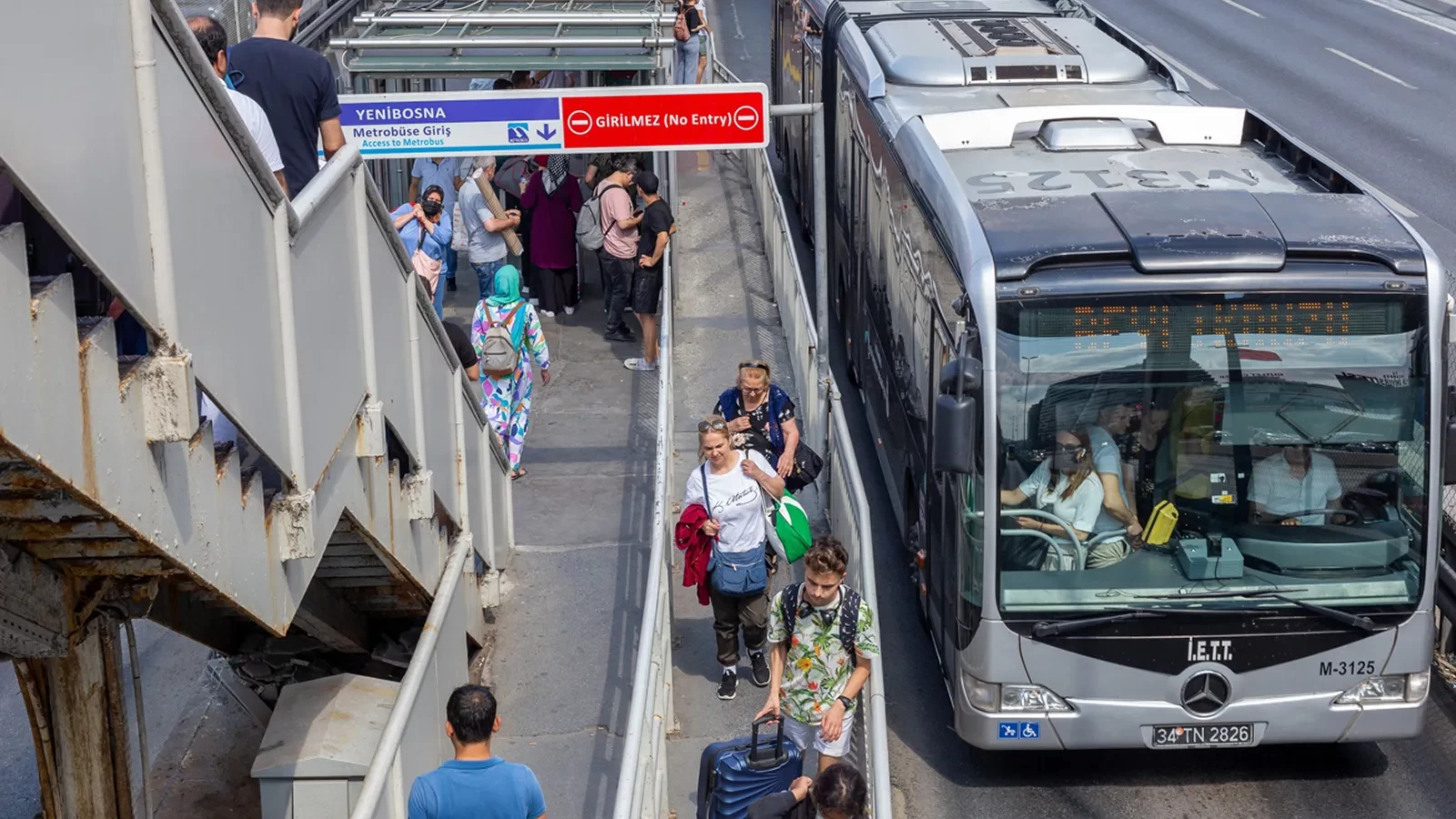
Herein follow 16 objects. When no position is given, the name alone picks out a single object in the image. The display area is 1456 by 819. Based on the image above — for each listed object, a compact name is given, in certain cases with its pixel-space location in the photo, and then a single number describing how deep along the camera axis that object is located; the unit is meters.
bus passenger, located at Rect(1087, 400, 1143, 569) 14.47
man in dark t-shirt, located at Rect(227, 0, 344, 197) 11.92
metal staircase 6.94
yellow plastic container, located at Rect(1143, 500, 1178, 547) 14.51
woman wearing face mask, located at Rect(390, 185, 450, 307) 24.78
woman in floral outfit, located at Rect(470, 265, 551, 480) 21.81
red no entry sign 19.48
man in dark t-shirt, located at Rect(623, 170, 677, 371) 26.78
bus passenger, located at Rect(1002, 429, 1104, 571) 14.59
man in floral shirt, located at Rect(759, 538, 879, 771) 13.32
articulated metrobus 14.30
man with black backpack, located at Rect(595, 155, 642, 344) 27.66
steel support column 11.28
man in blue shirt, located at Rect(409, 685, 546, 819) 10.56
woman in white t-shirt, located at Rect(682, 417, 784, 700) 16.22
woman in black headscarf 29.23
